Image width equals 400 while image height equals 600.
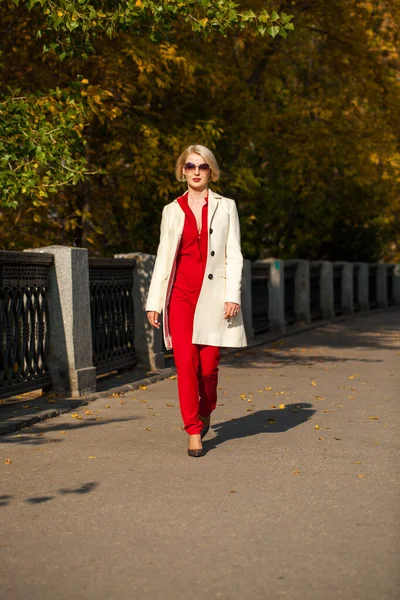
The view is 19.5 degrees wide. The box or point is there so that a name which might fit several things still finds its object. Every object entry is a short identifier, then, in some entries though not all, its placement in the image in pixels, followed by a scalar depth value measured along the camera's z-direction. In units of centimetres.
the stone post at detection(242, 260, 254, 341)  1972
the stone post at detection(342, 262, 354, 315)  3038
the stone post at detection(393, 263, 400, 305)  3881
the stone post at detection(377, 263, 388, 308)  3600
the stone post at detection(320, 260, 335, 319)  2773
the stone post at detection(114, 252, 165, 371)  1404
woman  779
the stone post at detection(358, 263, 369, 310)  3284
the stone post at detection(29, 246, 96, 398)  1124
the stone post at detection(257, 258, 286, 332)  2223
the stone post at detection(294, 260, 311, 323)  2497
